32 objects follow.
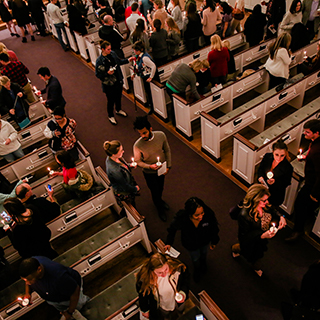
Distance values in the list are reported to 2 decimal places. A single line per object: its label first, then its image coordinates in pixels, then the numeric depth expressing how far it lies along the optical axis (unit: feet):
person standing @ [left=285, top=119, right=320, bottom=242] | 12.51
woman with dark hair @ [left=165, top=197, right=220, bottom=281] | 10.46
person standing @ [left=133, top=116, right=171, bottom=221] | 12.81
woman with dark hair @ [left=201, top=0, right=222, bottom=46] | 24.54
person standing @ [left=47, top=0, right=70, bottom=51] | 28.68
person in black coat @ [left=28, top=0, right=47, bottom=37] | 33.19
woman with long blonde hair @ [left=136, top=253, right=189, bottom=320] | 8.90
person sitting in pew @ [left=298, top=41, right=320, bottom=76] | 19.39
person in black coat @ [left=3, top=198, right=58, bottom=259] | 11.14
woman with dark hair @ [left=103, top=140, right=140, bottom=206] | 12.44
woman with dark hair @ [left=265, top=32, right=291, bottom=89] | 17.79
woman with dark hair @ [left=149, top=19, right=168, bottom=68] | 21.59
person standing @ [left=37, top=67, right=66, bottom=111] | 18.86
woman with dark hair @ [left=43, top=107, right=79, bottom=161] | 16.07
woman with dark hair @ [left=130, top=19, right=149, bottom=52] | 20.67
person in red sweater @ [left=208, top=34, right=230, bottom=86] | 19.15
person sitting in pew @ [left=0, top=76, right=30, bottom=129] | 18.44
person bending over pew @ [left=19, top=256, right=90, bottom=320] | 9.34
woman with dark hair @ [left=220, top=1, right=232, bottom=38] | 26.00
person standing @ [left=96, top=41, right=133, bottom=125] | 19.11
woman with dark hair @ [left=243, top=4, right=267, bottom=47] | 23.82
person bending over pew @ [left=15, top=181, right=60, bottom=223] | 12.42
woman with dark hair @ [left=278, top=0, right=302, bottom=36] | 23.04
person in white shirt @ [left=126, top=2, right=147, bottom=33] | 23.90
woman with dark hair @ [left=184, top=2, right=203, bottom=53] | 24.33
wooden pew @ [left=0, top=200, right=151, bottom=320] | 11.97
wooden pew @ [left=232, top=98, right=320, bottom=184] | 15.76
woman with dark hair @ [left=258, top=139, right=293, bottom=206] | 12.67
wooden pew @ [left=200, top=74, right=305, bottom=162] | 17.51
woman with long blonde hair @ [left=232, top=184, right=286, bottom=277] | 10.74
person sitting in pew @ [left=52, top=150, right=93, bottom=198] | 13.67
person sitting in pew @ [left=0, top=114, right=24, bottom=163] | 16.81
